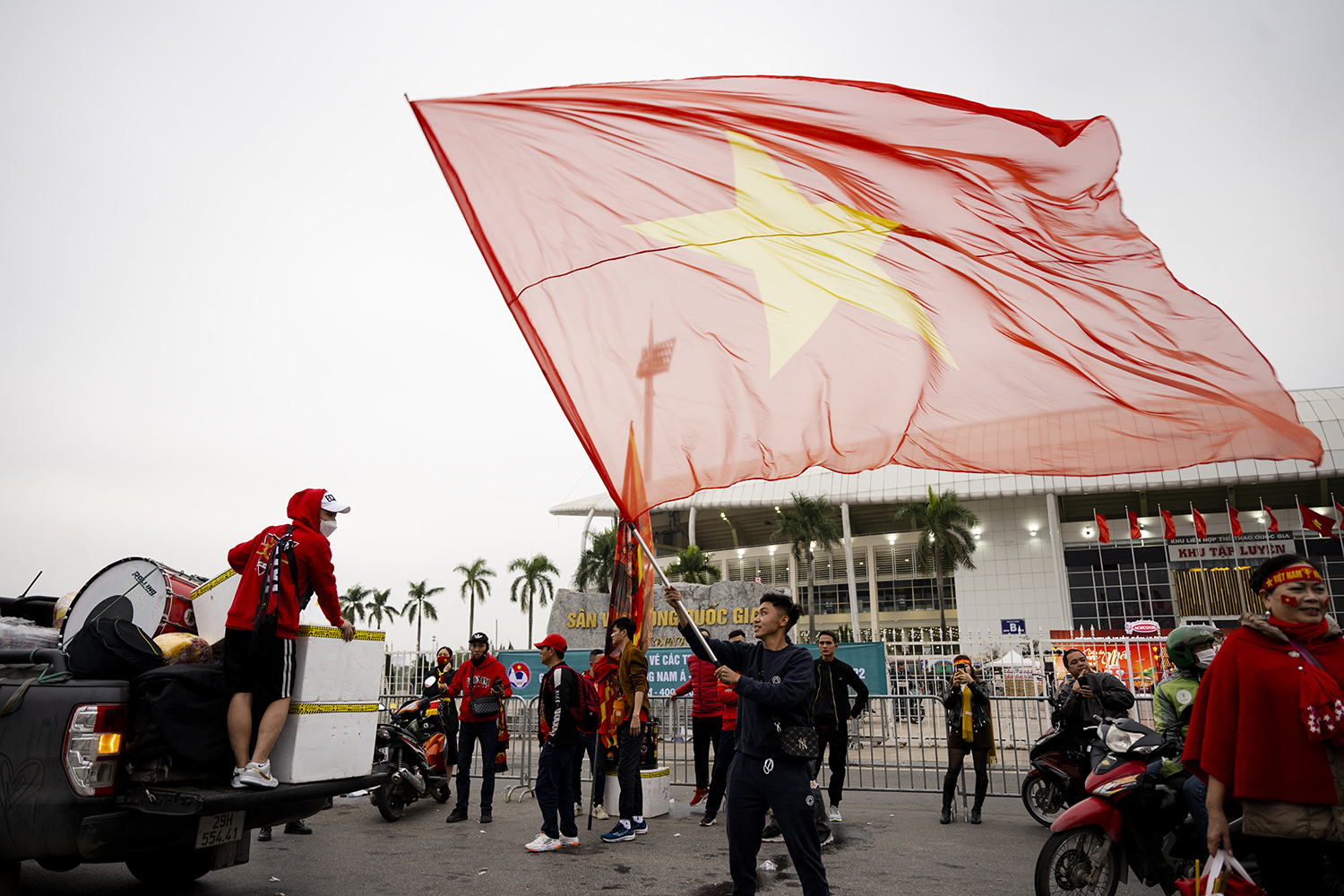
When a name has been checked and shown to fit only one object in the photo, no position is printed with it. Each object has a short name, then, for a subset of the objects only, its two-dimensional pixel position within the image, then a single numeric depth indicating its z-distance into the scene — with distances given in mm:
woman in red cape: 3014
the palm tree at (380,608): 78875
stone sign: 23797
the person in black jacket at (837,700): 8203
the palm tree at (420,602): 76438
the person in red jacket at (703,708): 9492
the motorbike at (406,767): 8766
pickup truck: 3818
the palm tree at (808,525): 52906
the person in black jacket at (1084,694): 7828
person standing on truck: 4488
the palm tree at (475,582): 72438
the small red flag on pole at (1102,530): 49188
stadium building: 47688
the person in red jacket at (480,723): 8672
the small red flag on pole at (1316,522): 44531
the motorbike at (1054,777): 8008
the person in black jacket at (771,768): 4105
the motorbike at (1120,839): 4703
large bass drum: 5188
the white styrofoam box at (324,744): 4676
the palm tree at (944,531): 50406
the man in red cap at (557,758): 7199
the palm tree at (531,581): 68938
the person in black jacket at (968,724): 9039
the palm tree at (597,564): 55906
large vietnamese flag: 4953
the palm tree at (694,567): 52875
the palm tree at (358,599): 78312
